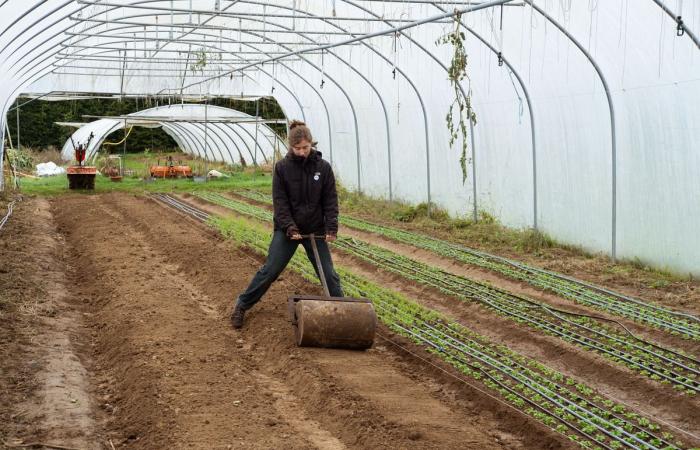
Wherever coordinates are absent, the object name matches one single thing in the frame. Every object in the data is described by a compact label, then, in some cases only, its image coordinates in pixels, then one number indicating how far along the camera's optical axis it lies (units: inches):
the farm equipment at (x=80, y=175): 887.1
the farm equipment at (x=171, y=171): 1077.8
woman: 269.2
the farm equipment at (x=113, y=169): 1037.2
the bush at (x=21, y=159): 947.3
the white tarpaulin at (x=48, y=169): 1121.4
